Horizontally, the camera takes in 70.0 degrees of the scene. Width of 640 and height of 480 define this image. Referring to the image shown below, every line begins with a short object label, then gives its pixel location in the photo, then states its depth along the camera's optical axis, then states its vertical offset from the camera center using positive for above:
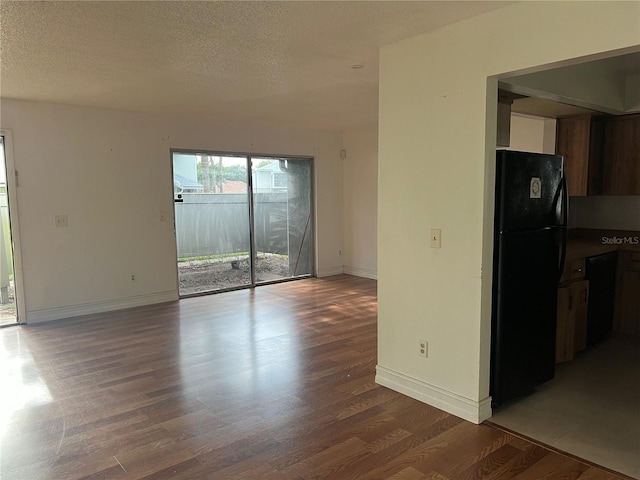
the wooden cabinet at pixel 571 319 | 3.58 -1.01
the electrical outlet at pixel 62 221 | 5.18 -0.27
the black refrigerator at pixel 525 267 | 2.79 -0.48
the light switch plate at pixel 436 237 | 2.88 -0.27
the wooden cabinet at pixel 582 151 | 4.30 +0.39
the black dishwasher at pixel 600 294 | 3.98 -0.92
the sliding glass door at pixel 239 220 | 6.26 -0.36
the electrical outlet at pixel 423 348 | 3.02 -1.02
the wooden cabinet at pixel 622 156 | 4.22 +0.34
